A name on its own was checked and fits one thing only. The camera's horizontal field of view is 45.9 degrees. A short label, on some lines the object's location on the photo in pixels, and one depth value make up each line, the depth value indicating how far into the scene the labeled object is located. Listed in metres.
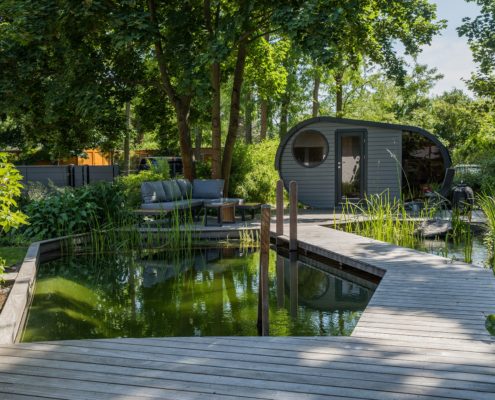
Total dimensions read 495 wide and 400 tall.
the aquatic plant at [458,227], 8.51
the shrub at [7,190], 4.97
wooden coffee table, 10.73
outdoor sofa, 10.32
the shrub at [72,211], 9.32
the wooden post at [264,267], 4.69
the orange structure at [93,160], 23.56
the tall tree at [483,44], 16.78
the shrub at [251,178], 14.09
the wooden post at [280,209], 8.71
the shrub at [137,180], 11.85
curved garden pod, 13.93
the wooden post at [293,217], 8.47
